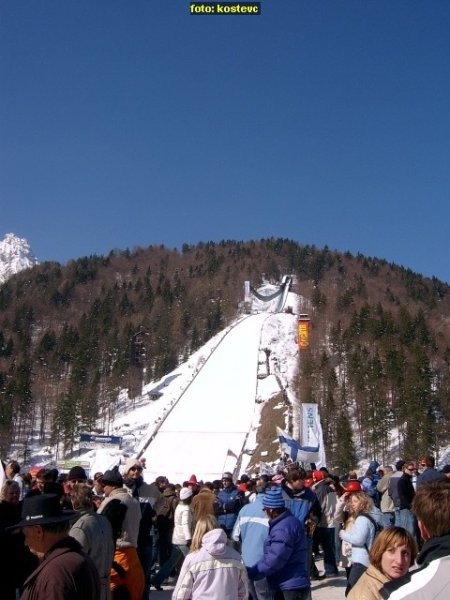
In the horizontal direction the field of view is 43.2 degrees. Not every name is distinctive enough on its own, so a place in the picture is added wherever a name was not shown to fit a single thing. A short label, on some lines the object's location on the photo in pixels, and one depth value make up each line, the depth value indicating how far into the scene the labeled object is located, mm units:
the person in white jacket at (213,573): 3947
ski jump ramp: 33781
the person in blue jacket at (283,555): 4453
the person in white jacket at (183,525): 7961
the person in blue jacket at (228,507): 9164
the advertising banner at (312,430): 20314
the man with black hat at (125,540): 4945
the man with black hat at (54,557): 2521
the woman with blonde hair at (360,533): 5462
